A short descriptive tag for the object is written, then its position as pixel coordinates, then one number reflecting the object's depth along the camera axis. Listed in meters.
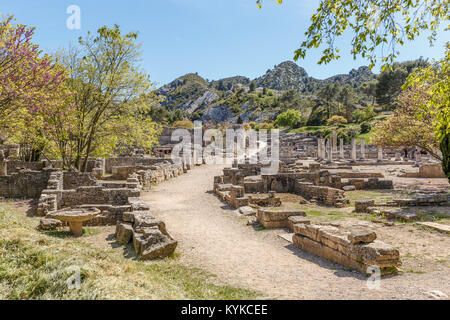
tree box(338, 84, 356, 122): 84.81
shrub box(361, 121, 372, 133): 65.84
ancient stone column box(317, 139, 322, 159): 50.33
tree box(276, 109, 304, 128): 88.80
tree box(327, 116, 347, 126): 77.01
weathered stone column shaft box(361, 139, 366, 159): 47.79
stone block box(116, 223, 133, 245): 8.63
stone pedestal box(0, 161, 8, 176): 19.35
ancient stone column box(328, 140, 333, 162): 46.34
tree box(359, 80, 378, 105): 81.14
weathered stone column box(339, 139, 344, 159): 49.51
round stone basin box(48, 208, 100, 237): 9.16
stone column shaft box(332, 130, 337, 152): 52.97
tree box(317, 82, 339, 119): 85.56
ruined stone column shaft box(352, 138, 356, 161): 43.72
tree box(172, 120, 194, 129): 65.38
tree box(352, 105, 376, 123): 72.34
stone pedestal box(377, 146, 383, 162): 43.96
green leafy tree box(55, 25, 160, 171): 16.00
